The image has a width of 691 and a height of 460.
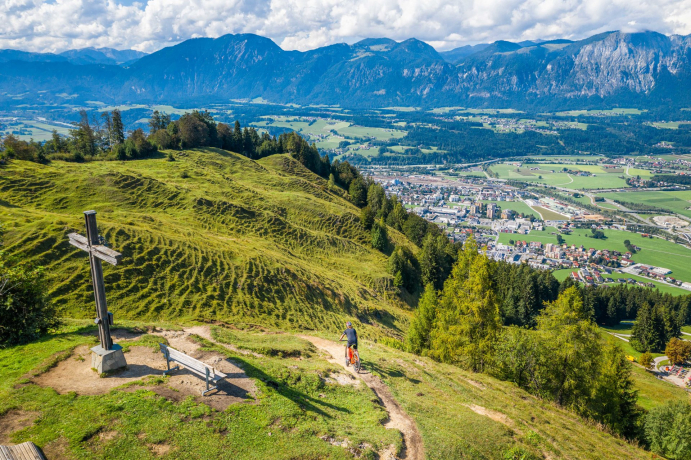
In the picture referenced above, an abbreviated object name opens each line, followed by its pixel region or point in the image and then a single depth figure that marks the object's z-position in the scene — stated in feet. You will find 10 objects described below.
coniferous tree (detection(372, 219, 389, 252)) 282.36
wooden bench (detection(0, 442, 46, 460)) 35.28
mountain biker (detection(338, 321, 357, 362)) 71.21
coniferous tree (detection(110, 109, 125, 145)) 317.42
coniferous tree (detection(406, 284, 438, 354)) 122.93
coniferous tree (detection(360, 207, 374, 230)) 303.68
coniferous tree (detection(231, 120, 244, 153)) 415.64
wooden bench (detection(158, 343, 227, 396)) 51.29
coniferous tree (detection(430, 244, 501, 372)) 91.25
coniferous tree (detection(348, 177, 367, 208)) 404.98
